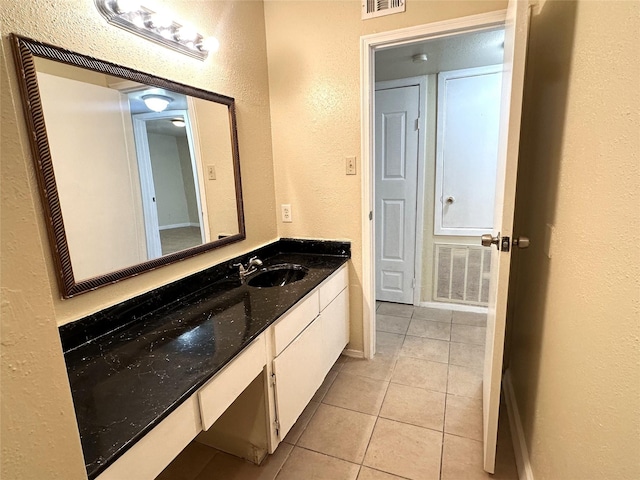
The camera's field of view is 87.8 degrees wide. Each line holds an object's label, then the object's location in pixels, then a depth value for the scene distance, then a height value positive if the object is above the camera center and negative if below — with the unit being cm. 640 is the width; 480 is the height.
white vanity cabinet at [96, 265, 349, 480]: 85 -71
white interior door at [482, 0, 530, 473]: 116 -7
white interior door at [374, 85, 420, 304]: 300 -8
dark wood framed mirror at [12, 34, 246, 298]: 105 +10
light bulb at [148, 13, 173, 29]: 132 +67
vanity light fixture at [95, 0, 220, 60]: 119 +64
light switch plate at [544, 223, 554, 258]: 120 -23
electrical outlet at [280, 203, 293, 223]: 231 -20
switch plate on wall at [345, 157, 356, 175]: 209 +10
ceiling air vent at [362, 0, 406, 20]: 184 +96
